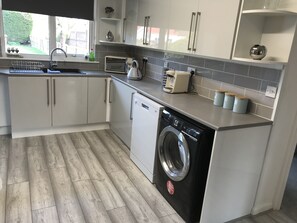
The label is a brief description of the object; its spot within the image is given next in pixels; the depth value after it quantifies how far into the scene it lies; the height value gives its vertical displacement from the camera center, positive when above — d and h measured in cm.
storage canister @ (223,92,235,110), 220 -41
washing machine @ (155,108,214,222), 181 -89
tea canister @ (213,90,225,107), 231 -41
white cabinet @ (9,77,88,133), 312 -83
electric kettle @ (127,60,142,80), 337 -38
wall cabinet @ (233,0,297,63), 177 +19
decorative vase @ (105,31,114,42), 374 +9
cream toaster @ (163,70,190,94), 269 -36
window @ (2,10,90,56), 337 +4
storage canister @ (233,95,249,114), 210 -41
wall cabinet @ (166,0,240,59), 192 +20
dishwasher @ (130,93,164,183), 237 -87
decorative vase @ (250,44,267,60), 183 +2
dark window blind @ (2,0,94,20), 321 +39
